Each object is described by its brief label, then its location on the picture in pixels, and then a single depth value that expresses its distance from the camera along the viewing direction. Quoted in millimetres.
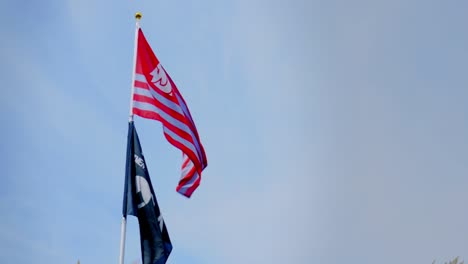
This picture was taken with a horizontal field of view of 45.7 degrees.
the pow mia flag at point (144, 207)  16656
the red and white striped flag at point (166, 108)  18172
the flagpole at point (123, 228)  15879
